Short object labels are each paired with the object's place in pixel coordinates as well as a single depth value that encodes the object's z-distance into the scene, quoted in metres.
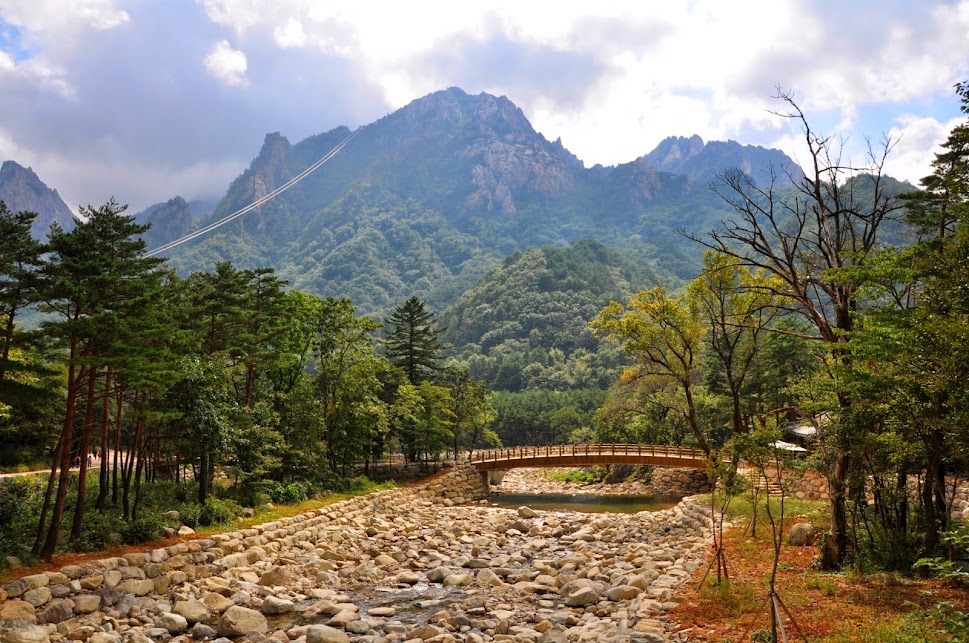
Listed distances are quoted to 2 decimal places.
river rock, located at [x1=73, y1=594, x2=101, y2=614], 13.18
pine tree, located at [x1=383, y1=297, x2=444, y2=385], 42.16
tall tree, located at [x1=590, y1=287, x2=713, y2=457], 23.70
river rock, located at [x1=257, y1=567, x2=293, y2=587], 17.45
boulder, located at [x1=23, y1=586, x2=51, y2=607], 12.66
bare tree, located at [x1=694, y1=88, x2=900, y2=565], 11.83
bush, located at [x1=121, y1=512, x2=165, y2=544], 16.64
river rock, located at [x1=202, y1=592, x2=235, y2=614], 15.13
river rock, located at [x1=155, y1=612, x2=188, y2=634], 13.69
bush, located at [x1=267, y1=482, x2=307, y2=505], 25.11
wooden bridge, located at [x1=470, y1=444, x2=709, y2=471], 35.31
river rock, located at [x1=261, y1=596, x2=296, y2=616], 15.38
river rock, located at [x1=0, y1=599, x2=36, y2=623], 12.00
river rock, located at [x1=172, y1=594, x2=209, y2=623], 14.39
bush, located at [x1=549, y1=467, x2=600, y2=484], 53.27
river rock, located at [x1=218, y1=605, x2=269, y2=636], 13.67
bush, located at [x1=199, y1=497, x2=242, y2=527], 19.77
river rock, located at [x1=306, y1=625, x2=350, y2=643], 12.82
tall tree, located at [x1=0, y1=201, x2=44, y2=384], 14.45
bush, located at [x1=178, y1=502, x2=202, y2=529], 19.17
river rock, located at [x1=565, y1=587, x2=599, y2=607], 14.50
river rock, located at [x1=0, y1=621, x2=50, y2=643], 11.55
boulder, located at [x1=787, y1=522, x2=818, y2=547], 15.87
